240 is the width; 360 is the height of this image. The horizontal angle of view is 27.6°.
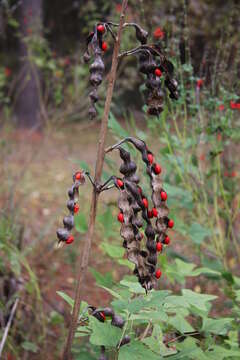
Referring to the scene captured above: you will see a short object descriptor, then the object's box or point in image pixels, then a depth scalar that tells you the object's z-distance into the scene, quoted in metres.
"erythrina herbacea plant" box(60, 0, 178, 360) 1.32
